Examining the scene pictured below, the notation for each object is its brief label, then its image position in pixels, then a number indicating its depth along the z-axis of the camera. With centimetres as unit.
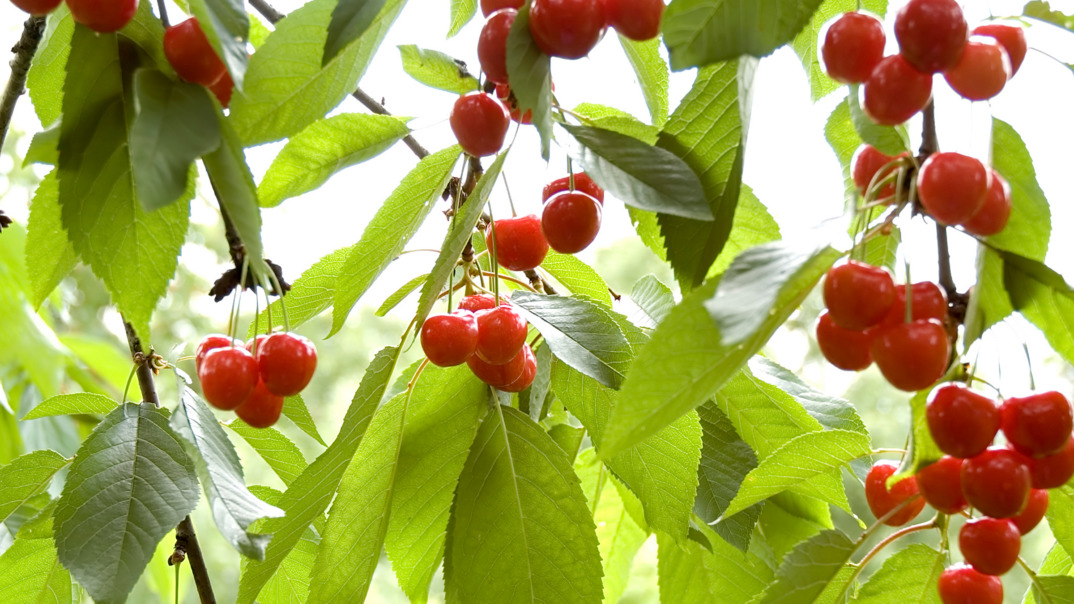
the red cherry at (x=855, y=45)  91
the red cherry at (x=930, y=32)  89
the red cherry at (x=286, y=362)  104
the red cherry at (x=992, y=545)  97
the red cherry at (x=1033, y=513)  97
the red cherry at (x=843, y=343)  91
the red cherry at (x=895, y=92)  90
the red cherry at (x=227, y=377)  103
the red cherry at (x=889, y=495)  102
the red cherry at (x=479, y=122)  97
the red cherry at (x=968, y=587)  98
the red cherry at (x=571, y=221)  101
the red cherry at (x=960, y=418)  90
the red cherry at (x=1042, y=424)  92
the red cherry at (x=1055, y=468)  93
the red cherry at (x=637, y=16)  92
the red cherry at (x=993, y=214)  91
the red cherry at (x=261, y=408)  106
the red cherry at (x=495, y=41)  93
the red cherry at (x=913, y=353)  89
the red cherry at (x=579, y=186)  104
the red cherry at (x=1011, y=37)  94
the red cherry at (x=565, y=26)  90
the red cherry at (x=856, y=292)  89
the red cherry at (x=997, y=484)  91
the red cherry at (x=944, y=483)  94
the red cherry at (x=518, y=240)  106
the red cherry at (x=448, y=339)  100
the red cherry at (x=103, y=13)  91
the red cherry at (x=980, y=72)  91
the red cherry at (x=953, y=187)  89
